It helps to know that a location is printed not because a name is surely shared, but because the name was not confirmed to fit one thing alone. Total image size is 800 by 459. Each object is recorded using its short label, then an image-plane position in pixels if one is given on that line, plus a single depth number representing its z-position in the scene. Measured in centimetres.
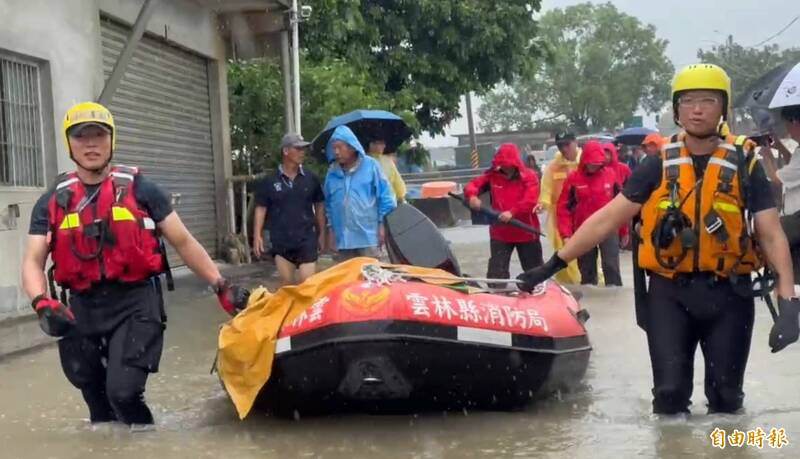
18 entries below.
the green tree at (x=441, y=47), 2425
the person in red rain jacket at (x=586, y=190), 1184
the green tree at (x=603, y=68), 8144
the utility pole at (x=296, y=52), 1591
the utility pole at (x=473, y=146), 5050
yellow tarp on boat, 621
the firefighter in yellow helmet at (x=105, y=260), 575
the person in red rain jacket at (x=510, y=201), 1104
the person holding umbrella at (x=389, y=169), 1228
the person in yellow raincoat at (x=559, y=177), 1252
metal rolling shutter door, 1371
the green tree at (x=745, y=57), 6091
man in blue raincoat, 962
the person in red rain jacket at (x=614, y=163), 1213
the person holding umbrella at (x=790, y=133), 602
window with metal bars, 1064
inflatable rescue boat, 607
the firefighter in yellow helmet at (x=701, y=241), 536
